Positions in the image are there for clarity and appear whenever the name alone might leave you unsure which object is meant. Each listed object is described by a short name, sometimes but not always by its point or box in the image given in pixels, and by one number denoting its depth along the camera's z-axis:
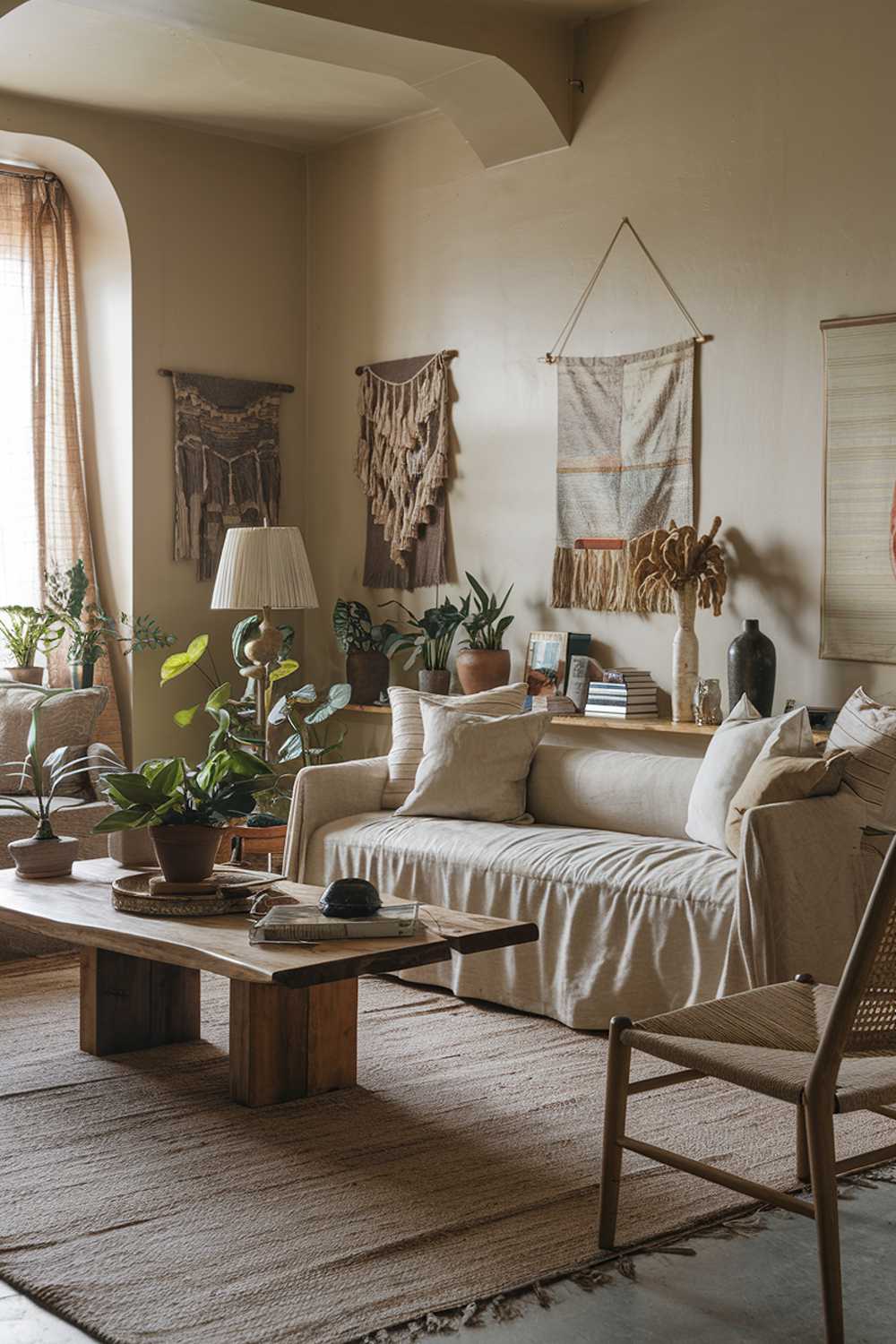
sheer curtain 6.16
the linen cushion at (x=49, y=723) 5.40
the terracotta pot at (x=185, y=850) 3.48
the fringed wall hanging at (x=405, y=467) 6.00
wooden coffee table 3.05
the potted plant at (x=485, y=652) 5.53
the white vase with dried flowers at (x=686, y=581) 4.83
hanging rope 5.12
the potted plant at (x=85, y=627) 5.96
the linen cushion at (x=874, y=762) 3.82
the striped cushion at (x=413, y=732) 5.02
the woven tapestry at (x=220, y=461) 6.29
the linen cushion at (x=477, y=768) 4.76
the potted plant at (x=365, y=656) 6.09
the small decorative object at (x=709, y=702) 4.78
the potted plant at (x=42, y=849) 3.79
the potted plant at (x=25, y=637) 5.86
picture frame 5.44
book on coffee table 3.12
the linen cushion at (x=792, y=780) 3.75
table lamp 5.60
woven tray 3.42
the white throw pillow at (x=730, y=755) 3.97
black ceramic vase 4.65
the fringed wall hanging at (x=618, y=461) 5.08
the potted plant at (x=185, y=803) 3.47
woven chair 2.22
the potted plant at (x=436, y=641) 5.70
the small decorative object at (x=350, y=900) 3.25
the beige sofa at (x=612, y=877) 3.63
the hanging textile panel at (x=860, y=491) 4.45
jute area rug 2.44
